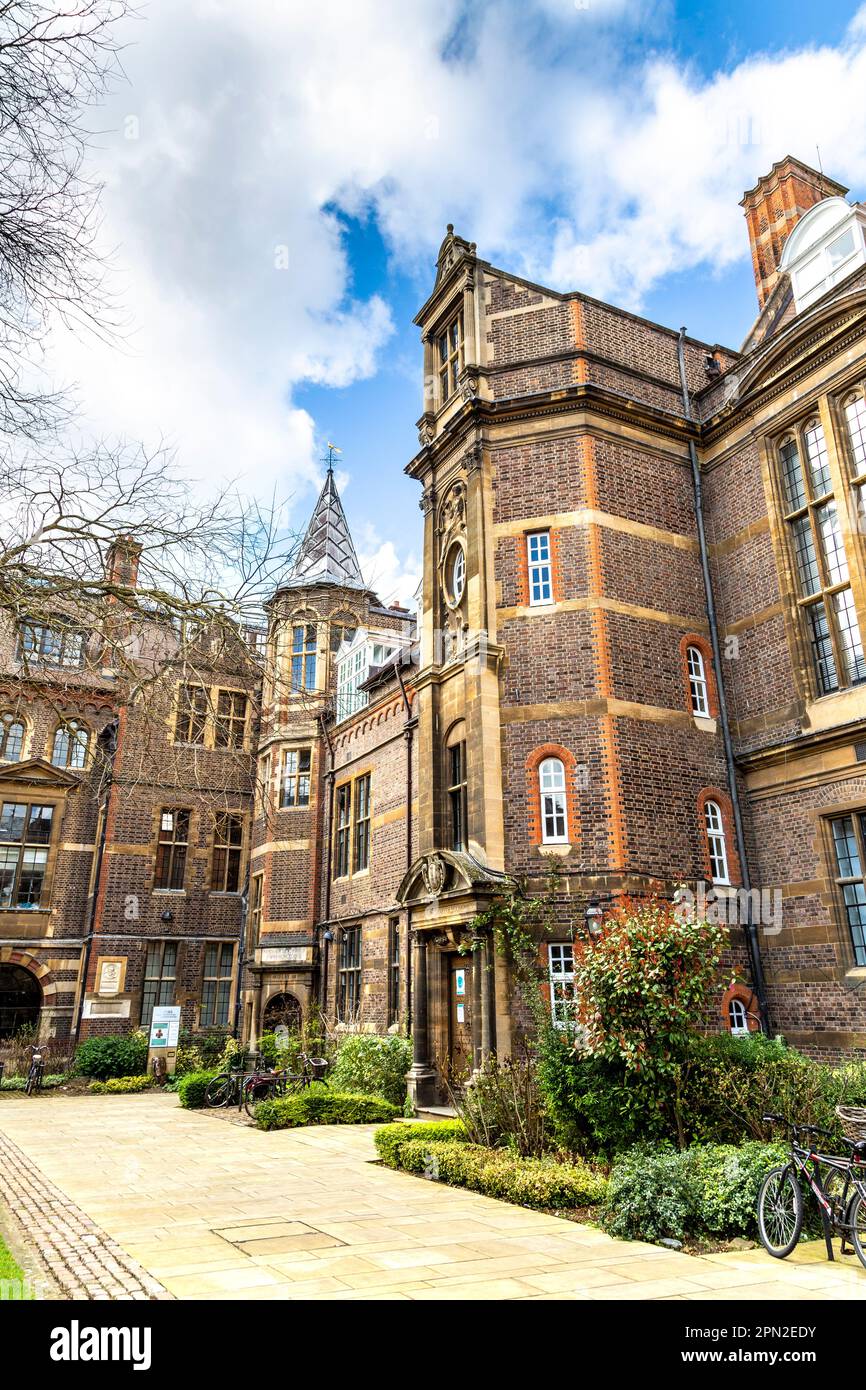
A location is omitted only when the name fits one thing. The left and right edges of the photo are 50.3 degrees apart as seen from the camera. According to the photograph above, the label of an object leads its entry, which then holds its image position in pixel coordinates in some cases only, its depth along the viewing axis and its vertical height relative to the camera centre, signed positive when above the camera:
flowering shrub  10.09 +0.08
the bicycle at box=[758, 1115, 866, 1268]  6.72 -1.42
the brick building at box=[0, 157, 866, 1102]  15.41 +6.60
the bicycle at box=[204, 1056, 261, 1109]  19.72 -1.62
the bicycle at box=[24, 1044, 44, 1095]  23.73 -1.52
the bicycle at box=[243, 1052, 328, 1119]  18.59 -1.43
